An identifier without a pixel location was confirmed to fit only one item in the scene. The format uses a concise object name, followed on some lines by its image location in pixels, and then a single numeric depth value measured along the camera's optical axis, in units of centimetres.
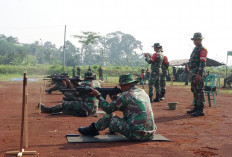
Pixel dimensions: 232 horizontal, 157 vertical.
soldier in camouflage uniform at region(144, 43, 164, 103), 1287
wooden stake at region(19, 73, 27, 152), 528
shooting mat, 626
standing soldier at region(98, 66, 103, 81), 3742
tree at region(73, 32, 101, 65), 9458
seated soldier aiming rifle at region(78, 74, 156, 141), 605
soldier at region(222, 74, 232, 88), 2584
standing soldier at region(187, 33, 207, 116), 969
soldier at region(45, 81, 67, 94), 1628
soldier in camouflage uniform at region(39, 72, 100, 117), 945
